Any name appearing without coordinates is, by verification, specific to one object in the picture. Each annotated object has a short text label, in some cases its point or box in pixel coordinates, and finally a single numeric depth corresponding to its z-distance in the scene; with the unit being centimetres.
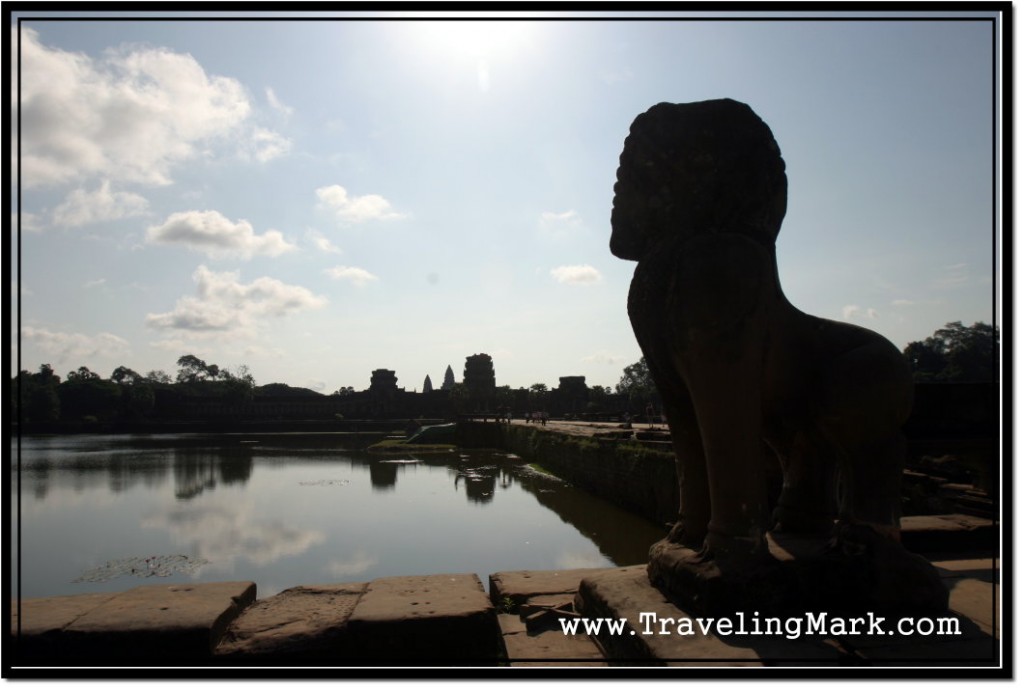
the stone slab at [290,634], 253
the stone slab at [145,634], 241
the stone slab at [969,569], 312
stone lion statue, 250
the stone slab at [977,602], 244
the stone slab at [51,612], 243
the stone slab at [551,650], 254
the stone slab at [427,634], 253
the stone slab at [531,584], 337
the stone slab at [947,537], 406
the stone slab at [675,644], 207
